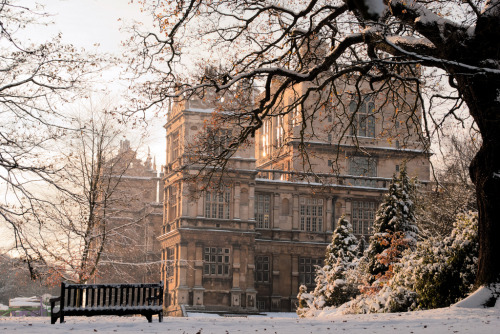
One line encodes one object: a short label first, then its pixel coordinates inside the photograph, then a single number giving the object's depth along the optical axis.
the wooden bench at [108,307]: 15.90
